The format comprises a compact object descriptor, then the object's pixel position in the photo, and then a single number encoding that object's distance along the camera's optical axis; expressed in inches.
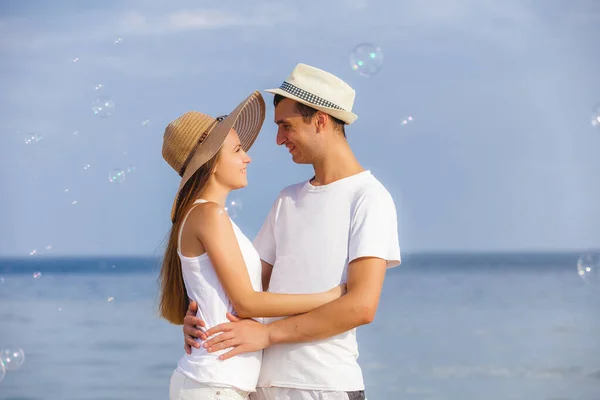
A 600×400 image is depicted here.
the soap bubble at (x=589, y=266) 250.4
